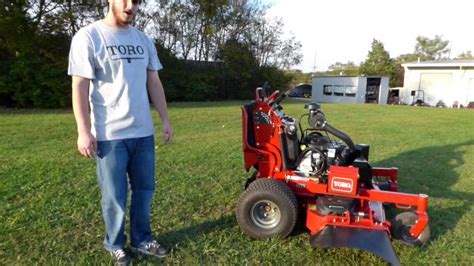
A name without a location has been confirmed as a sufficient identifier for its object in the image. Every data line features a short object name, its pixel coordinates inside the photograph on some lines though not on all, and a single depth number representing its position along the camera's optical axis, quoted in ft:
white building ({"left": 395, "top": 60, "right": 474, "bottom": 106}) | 101.40
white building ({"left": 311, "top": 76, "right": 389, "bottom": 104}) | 108.78
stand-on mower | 9.87
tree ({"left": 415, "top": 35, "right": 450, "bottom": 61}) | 186.50
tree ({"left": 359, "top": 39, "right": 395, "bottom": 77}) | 144.25
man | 7.73
